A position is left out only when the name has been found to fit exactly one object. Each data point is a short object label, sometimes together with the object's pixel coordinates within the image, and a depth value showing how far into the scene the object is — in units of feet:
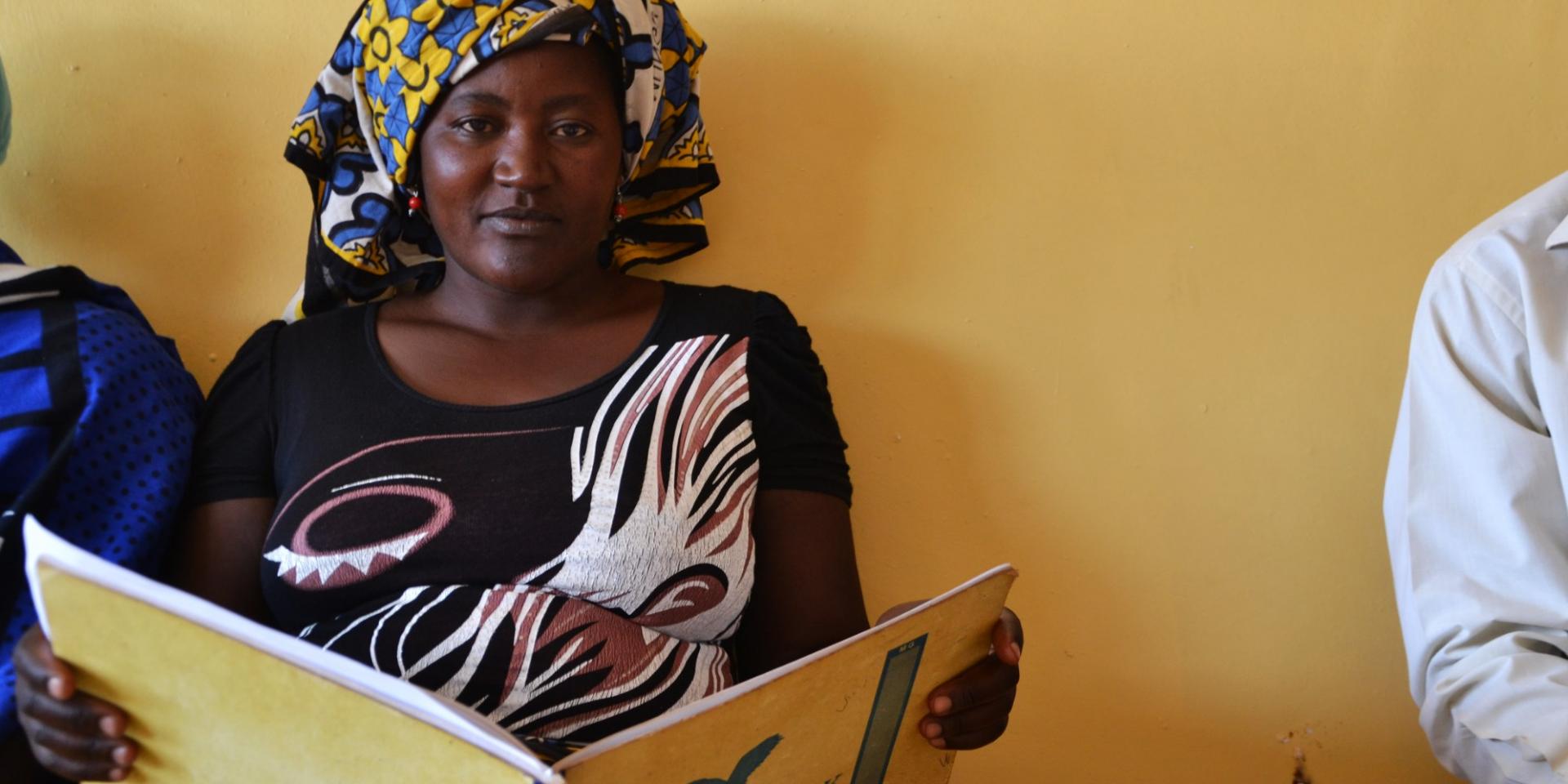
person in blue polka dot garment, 3.55
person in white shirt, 3.55
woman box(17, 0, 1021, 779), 3.53
